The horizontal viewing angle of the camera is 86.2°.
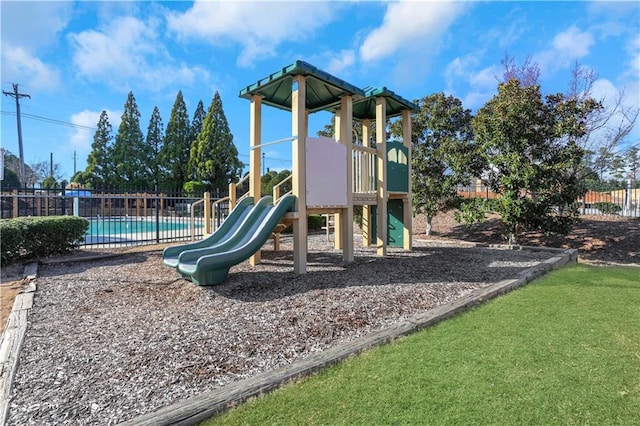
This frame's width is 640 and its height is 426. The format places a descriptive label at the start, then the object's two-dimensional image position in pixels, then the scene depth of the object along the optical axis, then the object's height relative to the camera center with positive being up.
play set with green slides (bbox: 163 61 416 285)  5.41 +0.79
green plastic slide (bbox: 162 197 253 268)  5.38 -0.40
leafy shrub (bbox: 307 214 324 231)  13.00 -0.44
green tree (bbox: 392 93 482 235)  10.21 +1.86
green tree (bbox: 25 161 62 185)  46.22 +5.95
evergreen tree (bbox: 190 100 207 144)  31.55 +8.66
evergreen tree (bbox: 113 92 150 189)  29.92 +5.09
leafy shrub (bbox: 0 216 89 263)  6.53 -0.46
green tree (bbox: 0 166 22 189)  31.27 +3.27
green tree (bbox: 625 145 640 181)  14.14 +2.71
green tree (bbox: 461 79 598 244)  8.40 +1.45
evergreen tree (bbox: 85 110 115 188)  29.73 +4.67
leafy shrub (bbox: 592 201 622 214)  12.99 +0.10
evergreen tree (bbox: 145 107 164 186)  30.81 +6.55
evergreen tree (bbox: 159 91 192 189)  30.28 +5.60
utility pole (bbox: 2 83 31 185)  28.79 +10.09
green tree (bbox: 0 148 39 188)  43.91 +6.40
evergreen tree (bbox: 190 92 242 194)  28.61 +5.04
